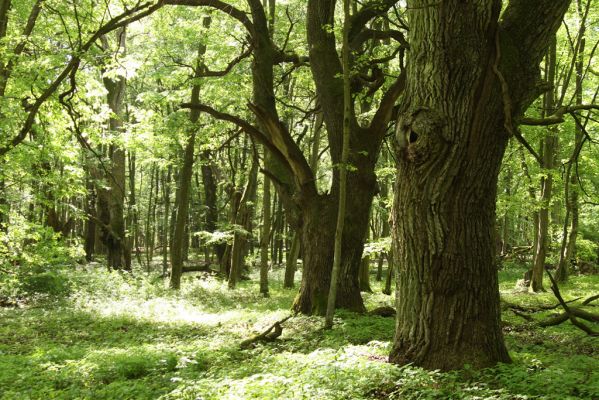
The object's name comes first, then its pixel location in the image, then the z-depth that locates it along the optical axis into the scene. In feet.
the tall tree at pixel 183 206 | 51.44
